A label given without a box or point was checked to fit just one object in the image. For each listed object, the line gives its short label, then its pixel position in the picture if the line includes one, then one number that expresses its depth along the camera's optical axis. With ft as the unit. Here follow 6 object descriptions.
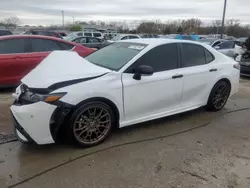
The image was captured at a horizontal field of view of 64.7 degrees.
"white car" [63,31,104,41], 61.98
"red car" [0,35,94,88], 15.36
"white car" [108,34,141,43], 49.27
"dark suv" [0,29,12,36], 42.75
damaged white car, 8.02
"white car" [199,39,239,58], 33.08
